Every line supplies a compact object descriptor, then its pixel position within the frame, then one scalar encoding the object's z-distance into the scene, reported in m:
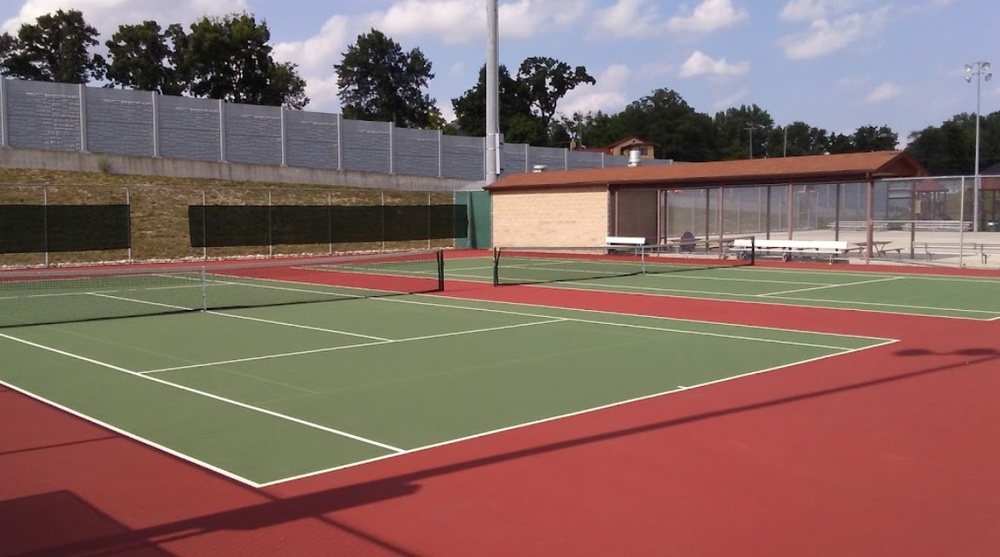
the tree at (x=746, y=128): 141.27
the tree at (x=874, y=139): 118.50
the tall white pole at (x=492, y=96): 41.34
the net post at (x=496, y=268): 22.37
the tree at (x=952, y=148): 113.44
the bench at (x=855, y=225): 35.80
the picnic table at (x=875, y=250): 29.00
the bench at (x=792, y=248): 28.99
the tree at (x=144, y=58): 73.75
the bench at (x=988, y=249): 29.53
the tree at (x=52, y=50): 76.69
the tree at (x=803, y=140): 138.38
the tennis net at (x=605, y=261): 26.33
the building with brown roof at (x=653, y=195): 29.25
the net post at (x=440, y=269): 21.14
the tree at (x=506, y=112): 93.06
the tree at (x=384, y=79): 95.56
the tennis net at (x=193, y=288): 17.83
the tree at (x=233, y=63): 72.88
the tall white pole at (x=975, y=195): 28.86
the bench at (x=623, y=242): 33.09
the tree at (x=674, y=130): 116.31
